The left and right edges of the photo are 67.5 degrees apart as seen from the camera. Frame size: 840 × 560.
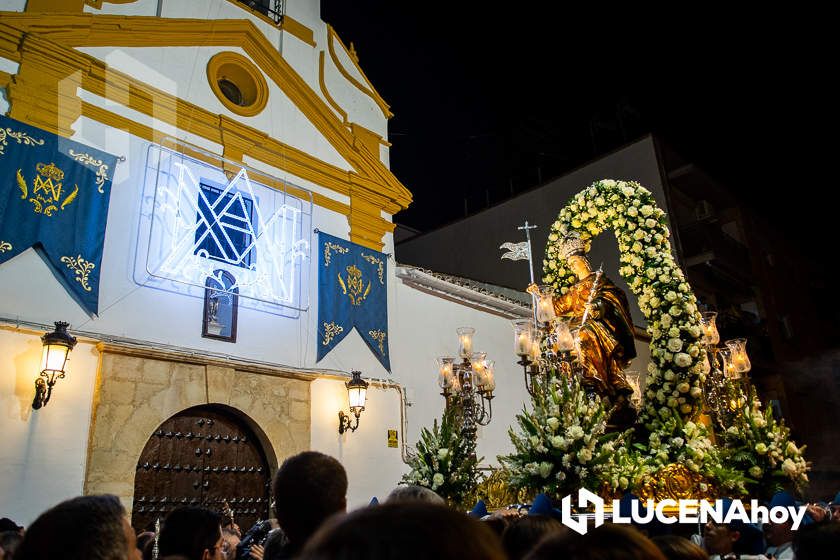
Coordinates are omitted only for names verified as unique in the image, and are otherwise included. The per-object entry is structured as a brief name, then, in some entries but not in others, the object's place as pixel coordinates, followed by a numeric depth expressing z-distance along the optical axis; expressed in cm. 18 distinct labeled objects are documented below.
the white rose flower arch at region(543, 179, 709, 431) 656
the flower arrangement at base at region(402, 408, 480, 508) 606
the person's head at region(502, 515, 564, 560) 232
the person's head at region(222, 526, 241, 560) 421
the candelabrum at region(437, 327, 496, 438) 617
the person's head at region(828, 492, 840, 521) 445
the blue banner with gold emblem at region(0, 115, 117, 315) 673
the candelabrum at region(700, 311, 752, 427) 670
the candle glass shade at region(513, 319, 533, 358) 574
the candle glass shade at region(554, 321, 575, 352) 584
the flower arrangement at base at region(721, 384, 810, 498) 604
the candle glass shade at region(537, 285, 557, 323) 609
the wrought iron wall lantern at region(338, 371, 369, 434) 894
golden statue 683
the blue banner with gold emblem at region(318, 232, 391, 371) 945
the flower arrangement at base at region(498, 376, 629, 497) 509
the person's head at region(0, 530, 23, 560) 292
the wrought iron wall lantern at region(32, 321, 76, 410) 627
